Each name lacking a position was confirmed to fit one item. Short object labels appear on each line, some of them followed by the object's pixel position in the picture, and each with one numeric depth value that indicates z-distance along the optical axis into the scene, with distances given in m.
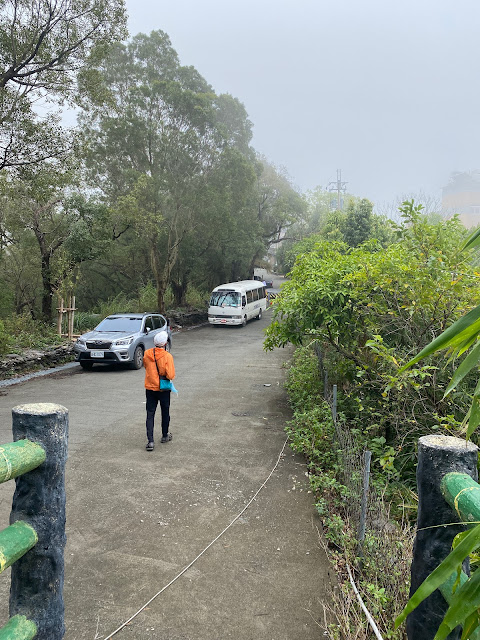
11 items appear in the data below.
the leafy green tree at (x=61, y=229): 16.70
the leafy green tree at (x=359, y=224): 22.22
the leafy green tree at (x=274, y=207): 34.94
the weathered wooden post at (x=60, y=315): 15.90
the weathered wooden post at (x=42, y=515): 1.81
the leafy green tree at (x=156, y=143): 21.14
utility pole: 66.18
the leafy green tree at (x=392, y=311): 5.52
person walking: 6.70
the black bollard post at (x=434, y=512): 1.80
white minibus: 24.66
